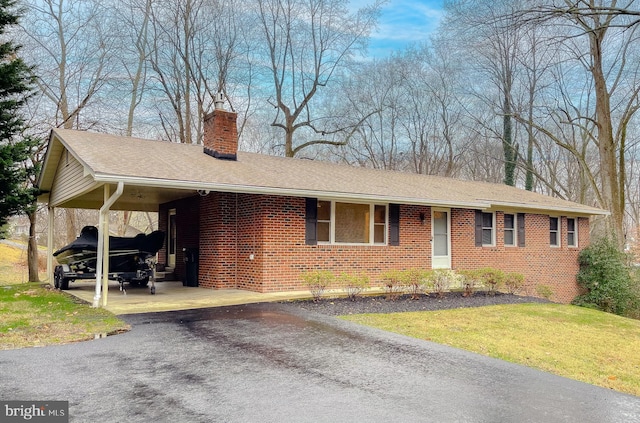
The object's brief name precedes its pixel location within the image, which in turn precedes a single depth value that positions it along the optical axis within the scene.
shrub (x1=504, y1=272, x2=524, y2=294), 12.86
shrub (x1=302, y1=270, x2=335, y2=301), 9.97
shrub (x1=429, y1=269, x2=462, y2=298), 11.48
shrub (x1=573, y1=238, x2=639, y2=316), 16.41
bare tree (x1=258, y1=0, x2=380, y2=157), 24.70
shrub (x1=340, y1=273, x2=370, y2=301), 10.38
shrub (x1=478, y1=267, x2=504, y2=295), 12.30
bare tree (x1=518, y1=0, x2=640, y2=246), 18.75
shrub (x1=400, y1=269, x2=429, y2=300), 11.02
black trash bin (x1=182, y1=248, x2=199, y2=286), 12.43
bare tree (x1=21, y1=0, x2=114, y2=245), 19.11
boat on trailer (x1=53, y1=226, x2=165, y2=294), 11.28
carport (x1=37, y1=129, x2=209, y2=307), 8.70
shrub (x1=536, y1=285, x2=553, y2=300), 14.26
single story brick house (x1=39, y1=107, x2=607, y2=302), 10.62
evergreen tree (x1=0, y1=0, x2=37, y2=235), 13.01
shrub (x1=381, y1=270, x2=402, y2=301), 10.84
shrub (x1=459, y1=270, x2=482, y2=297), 12.07
